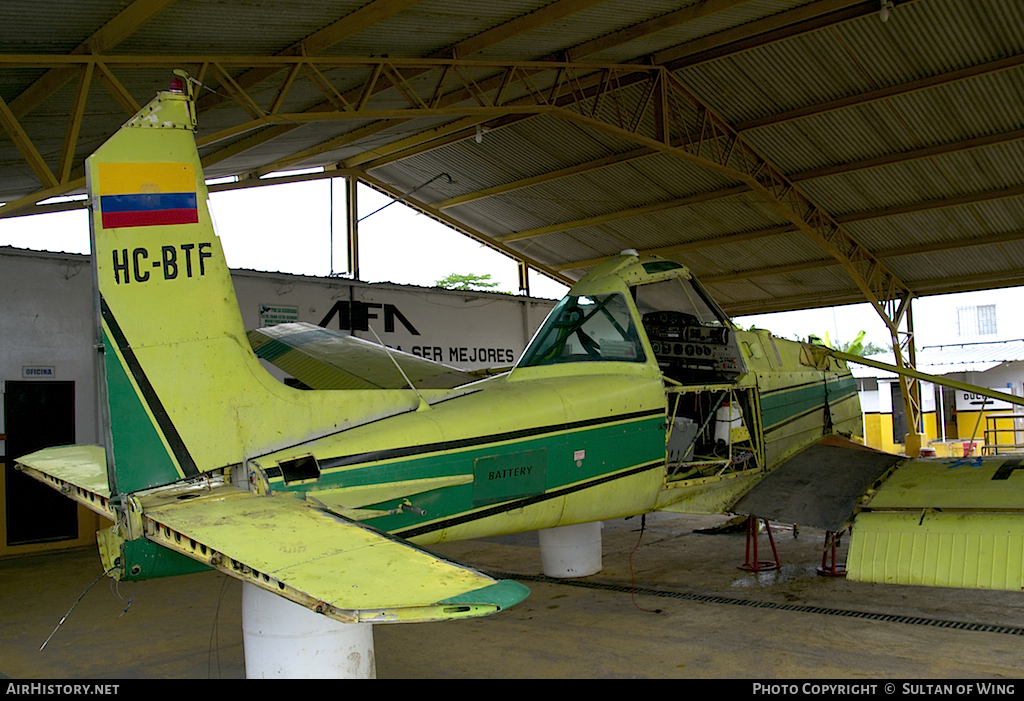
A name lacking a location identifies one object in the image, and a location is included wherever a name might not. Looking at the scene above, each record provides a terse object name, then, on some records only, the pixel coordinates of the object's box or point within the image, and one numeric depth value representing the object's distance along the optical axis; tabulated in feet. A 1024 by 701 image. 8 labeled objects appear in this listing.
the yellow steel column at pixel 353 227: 68.03
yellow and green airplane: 10.88
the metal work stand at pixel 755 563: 26.50
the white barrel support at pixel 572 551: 25.17
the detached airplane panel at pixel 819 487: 20.17
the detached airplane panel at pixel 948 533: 16.81
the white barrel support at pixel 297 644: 12.20
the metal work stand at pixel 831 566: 24.94
